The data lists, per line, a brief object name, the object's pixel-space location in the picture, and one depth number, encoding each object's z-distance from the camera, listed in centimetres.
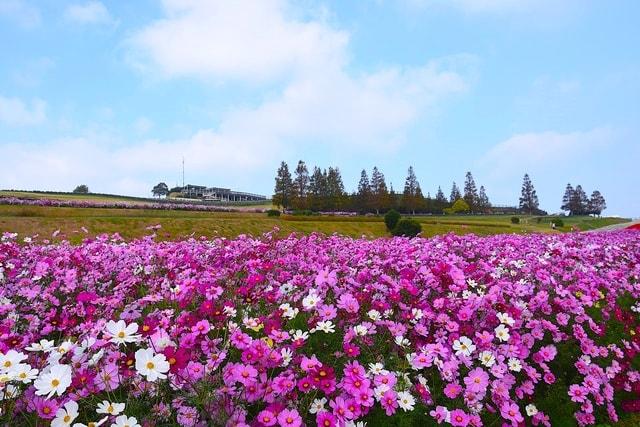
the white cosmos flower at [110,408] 179
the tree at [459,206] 8244
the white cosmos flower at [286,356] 238
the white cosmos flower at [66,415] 177
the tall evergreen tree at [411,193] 8231
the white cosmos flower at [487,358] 269
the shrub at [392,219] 3447
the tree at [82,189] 10392
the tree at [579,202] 10700
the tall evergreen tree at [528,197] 9706
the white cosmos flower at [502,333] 295
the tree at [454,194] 10754
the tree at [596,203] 10700
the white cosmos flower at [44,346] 221
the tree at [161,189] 12325
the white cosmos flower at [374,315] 304
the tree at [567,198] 10776
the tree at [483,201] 10458
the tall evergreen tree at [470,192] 9744
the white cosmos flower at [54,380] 177
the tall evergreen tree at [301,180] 7225
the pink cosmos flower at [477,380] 251
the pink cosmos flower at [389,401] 223
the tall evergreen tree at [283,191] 6794
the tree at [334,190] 6981
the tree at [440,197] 10301
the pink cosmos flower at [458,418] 231
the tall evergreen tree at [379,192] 7406
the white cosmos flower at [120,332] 203
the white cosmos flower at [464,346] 269
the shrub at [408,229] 2989
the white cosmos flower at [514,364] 279
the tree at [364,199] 7520
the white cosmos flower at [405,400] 229
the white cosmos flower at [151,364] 181
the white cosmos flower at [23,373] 186
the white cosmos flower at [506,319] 306
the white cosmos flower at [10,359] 199
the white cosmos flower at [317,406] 222
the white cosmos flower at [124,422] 173
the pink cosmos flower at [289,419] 197
